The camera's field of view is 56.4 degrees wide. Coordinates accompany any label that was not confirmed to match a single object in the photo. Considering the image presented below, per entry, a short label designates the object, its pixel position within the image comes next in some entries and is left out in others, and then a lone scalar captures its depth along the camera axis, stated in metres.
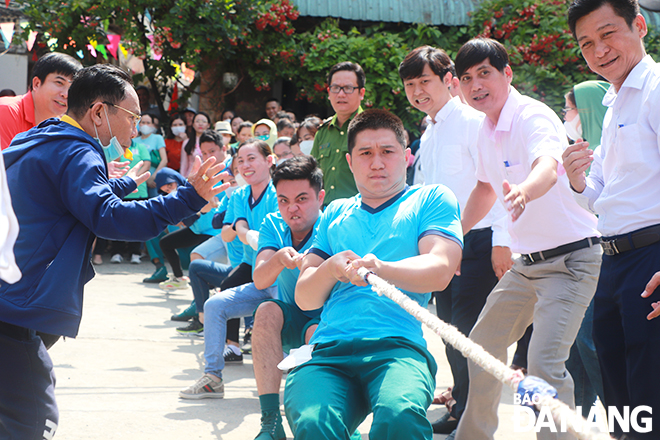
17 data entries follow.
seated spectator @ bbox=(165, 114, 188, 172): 9.22
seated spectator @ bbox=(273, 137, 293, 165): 6.71
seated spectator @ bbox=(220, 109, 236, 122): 9.60
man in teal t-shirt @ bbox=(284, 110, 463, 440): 2.12
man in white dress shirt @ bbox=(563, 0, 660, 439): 2.19
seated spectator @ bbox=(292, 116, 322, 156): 6.47
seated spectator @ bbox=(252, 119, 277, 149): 7.52
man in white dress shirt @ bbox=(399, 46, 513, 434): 3.35
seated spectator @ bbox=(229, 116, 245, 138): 9.08
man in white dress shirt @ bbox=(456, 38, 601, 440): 2.53
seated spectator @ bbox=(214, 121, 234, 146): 8.30
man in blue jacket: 2.07
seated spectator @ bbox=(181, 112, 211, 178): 8.67
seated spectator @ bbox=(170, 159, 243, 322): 5.18
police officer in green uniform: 4.22
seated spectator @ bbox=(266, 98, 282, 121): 9.62
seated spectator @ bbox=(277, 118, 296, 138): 7.81
